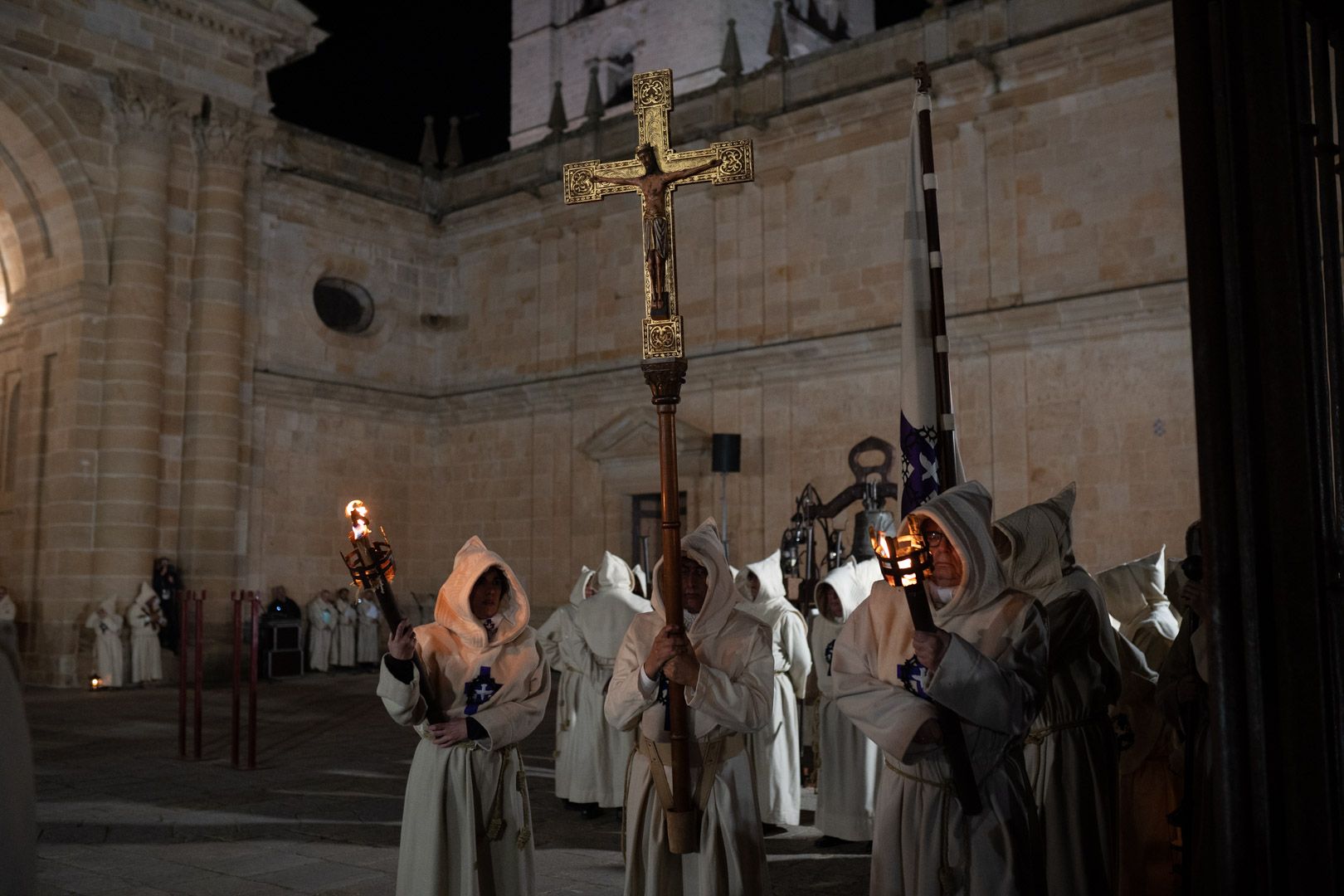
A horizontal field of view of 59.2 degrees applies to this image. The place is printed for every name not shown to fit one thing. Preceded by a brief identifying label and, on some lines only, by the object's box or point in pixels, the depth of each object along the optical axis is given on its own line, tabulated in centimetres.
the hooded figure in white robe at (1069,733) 455
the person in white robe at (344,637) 1983
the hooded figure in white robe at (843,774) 705
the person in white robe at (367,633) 2020
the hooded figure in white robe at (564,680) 835
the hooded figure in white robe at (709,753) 440
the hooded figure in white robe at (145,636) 1656
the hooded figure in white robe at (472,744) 458
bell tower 3014
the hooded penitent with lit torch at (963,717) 365
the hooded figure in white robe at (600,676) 809
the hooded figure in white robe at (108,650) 1622
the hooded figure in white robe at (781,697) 750
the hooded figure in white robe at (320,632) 1945
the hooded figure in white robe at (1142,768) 538
